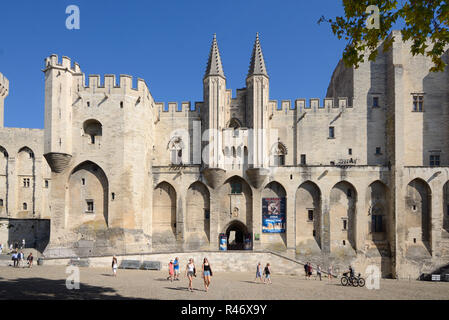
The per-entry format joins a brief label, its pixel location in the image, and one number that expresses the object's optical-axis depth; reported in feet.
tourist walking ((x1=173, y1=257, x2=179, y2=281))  66.06
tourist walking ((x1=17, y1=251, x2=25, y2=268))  76.91
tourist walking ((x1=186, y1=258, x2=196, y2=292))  54.08
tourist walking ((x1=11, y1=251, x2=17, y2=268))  76.87
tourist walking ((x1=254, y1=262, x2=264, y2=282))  71.77
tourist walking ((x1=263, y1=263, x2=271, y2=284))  68.83
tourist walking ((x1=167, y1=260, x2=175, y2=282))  63.69
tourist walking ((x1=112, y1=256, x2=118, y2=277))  67.36
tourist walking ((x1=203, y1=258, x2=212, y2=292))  52.13
